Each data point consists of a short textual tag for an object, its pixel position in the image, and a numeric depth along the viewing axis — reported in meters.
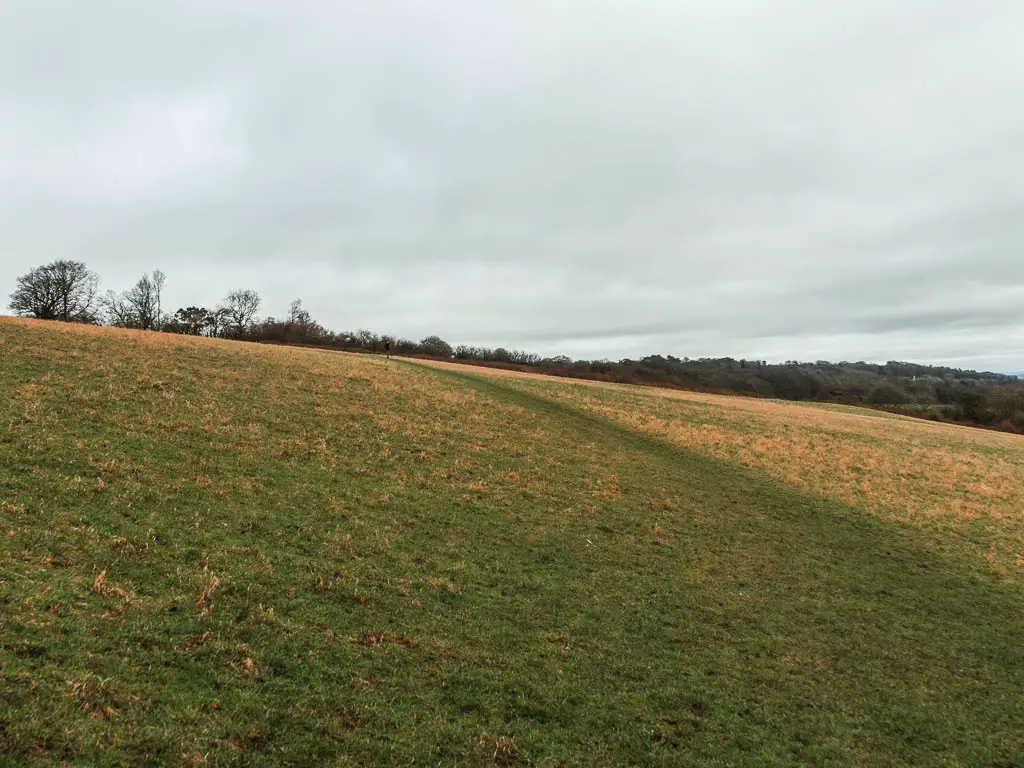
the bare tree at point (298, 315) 137.00
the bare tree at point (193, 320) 108.12
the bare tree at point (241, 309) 125.52
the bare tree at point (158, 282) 116.39
